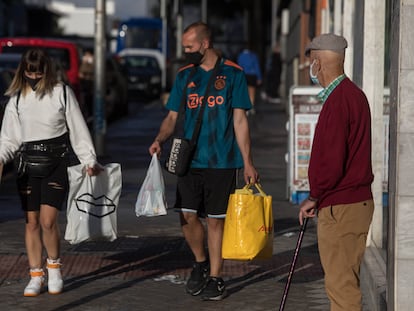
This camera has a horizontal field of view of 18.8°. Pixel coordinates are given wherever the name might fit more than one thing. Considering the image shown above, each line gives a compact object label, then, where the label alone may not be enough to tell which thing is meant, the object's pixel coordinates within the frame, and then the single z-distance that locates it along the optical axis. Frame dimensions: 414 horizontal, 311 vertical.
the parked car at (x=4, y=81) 15.82
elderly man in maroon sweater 5.92
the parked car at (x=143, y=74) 46.47
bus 60.53
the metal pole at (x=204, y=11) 72.31
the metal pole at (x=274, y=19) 60.41
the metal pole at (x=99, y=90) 19.06
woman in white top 8.15
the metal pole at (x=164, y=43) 48.74
